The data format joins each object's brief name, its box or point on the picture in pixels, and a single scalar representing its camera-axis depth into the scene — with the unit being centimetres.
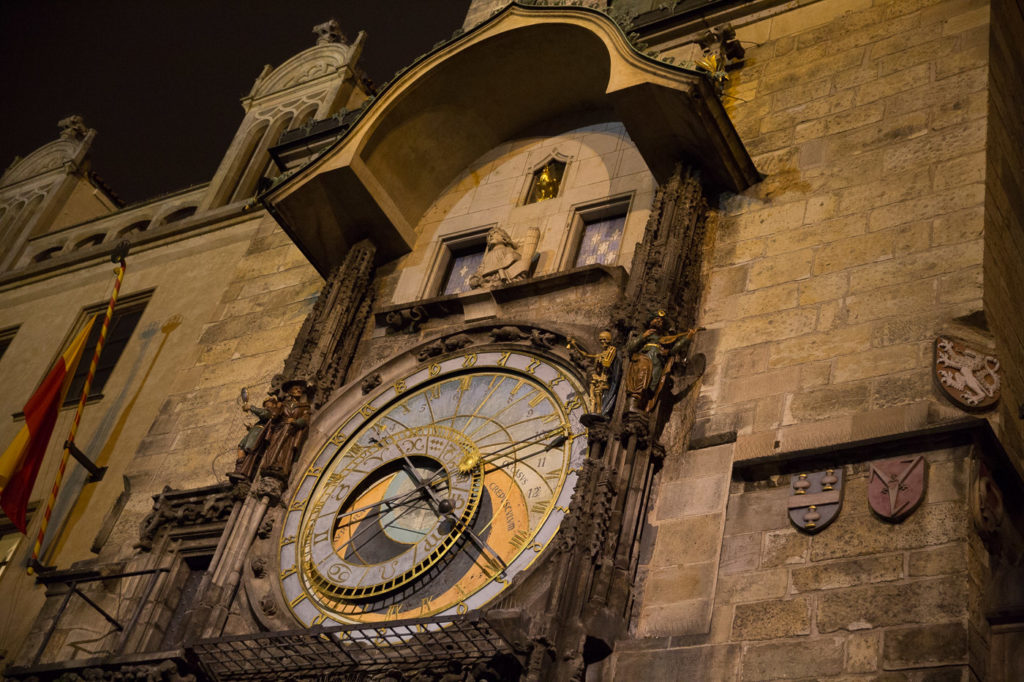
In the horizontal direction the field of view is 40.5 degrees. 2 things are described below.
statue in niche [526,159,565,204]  1286
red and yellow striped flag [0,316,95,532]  1302
